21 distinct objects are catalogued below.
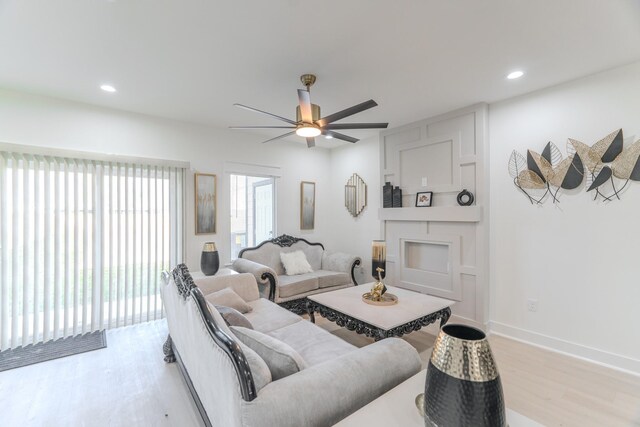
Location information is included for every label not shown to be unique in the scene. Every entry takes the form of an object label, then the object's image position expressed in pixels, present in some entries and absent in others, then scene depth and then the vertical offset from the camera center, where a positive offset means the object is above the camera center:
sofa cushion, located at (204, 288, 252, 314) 2.51 -0.78
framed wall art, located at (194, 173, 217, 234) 3.98 +0.16
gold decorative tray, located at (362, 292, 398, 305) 2.67 -0.83
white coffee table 2.29 -0.87
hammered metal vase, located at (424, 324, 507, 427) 0.74 -0.46
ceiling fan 2.22 +0.80
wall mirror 4.91 +0.33
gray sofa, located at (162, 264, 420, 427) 1.06 -0.73
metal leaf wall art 2.51 +0.44
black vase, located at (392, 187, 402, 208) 4.18 +0.24
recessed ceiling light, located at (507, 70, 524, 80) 2.62 +1.31
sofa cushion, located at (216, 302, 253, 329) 1.91 -0.72
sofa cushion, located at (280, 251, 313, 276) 4.26 -0.77
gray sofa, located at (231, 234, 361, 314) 3.59 -0.84
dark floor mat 2.62 -1.36
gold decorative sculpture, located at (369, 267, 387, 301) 2.76 -0.76
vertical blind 2.86 -0.32
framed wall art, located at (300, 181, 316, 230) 5.08 +0.15
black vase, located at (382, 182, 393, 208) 4.28 +0.28
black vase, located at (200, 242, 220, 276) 3.36 -0.55
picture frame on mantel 3.81 +0.20
